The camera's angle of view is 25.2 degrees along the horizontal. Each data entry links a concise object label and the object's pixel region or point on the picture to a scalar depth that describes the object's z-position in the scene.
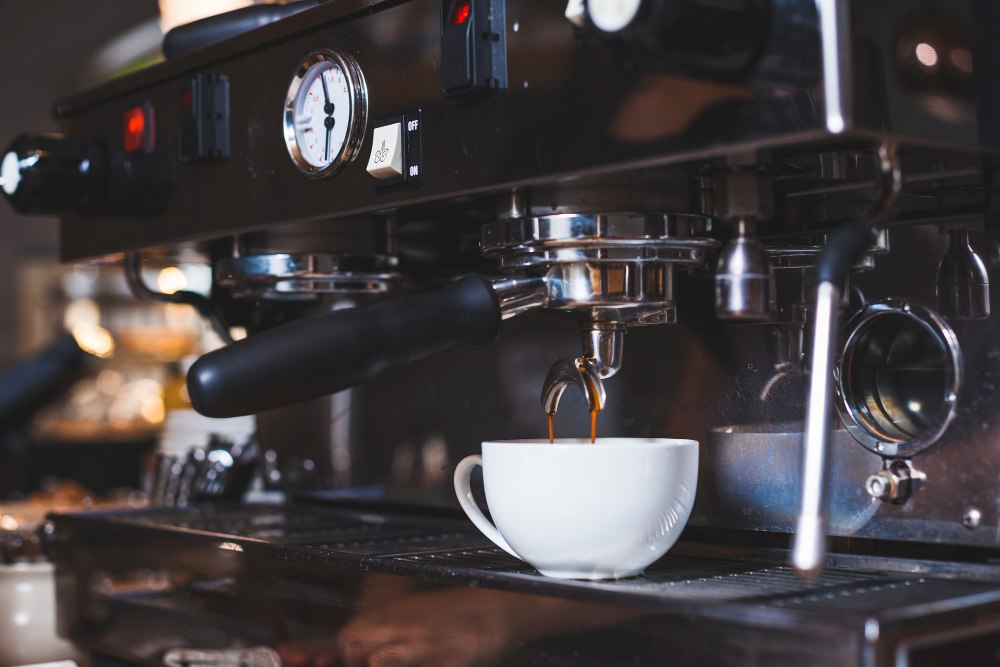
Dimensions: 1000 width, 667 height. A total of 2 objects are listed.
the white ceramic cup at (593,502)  0.90
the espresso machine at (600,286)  0.82
